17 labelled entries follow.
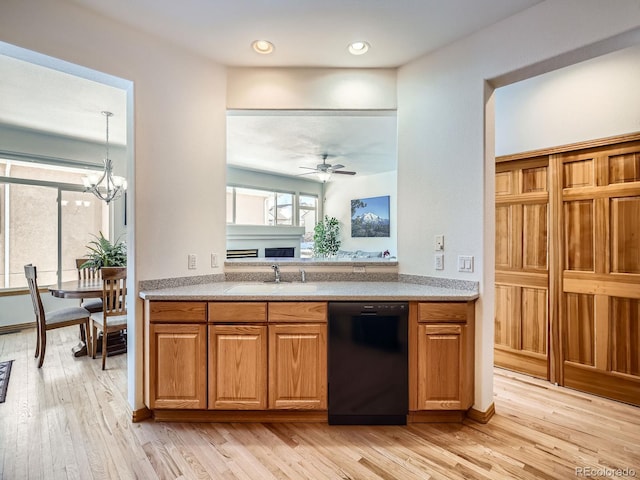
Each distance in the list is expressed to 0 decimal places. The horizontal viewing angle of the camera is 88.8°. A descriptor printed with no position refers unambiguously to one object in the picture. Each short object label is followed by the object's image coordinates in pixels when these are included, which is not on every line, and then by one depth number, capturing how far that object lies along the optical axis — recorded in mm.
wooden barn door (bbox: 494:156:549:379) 2863
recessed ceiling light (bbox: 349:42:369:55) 2402
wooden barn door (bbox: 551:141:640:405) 2439
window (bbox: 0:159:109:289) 4398
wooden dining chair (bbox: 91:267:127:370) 3195
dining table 3246
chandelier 4062
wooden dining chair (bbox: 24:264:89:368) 3242
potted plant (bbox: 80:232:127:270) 3619
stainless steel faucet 2717
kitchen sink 2318
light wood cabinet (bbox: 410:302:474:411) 2176
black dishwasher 2158
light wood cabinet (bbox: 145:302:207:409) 2186
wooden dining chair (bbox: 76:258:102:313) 3856
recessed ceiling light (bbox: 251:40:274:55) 2392
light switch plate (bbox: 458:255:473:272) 2304
